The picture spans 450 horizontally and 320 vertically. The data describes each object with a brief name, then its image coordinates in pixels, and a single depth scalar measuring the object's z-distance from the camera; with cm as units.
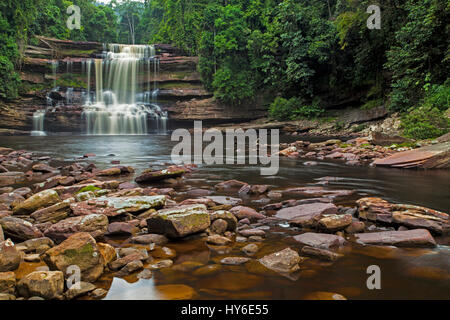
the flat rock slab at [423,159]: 788
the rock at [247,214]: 388
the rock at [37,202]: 408
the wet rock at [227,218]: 351
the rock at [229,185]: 589
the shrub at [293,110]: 2639
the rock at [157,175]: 661
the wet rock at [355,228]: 341
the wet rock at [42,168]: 797
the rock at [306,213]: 360
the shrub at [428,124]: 1123
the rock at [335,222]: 334
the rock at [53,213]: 377
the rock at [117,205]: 386
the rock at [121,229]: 343
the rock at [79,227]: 313
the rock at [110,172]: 742
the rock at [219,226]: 344
